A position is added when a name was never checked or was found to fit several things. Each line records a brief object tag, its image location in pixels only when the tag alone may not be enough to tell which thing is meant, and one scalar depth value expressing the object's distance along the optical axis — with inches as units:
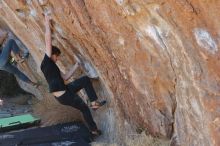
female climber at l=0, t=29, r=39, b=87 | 429.7
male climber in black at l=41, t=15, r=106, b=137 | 322.7
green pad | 454.9
